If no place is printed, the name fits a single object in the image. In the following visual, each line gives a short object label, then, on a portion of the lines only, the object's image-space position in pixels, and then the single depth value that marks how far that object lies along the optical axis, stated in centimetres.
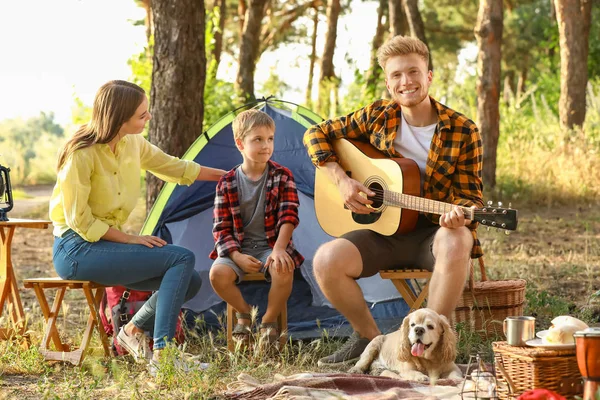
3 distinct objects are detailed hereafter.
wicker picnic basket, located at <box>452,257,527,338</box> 479
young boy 454
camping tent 546
